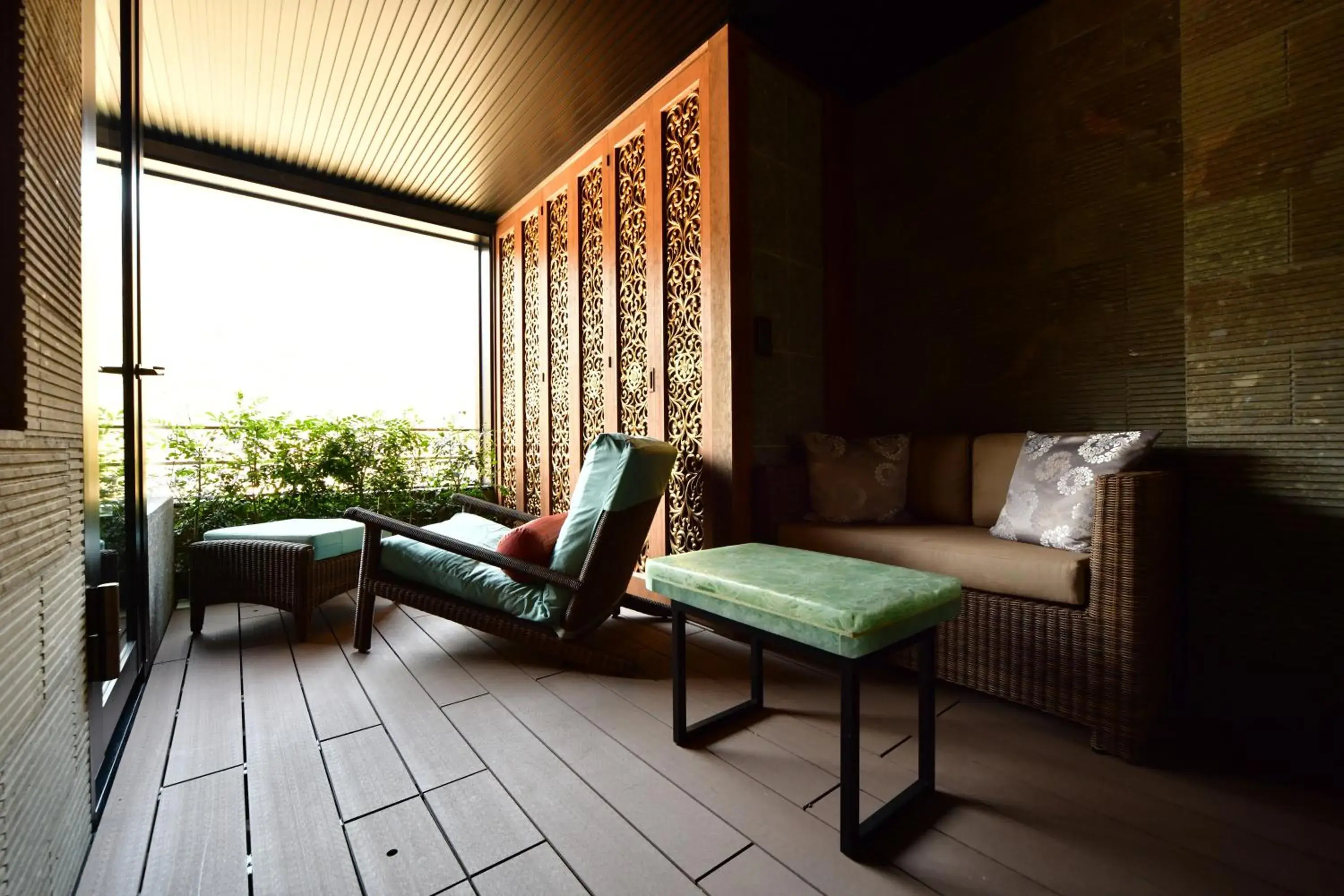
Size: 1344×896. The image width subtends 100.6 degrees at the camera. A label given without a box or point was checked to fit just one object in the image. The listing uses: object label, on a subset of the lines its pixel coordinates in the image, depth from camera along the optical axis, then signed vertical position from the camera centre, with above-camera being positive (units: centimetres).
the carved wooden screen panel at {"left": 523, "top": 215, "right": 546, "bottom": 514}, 453 +64
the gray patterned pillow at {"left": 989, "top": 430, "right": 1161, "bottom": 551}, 188 -16
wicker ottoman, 267 -60
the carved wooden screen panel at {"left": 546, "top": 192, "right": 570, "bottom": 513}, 422 +78
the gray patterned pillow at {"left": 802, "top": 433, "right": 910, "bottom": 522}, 263 -18
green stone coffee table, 126 -42
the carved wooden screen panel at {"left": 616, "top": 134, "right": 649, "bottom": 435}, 338 +94
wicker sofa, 161 -55
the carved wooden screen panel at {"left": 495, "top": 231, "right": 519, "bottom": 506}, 488 +63
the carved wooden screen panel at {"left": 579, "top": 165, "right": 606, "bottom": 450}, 380 +96
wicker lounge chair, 222 -52
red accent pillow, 235 -42
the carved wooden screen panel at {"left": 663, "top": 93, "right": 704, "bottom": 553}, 296 +68
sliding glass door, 141 +13
